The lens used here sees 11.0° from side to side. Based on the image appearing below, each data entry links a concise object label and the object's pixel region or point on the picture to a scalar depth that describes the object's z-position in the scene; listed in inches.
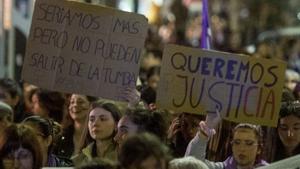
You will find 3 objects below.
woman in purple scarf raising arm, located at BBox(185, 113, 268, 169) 389.0
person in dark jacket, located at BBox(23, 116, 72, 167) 406.0
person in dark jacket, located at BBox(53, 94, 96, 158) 466.6
